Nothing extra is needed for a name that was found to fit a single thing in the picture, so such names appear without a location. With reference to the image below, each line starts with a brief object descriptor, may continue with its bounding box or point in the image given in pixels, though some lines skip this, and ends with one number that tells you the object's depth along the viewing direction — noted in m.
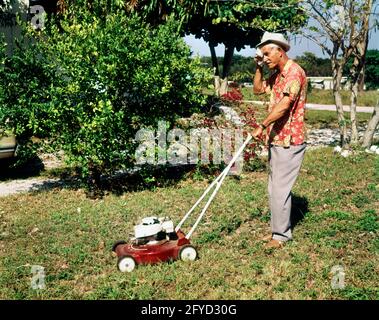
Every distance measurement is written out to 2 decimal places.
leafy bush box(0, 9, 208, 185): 7.06
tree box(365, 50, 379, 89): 42.44
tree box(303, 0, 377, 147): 9.83
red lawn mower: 4.70
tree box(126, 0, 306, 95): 10.53
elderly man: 4.73
